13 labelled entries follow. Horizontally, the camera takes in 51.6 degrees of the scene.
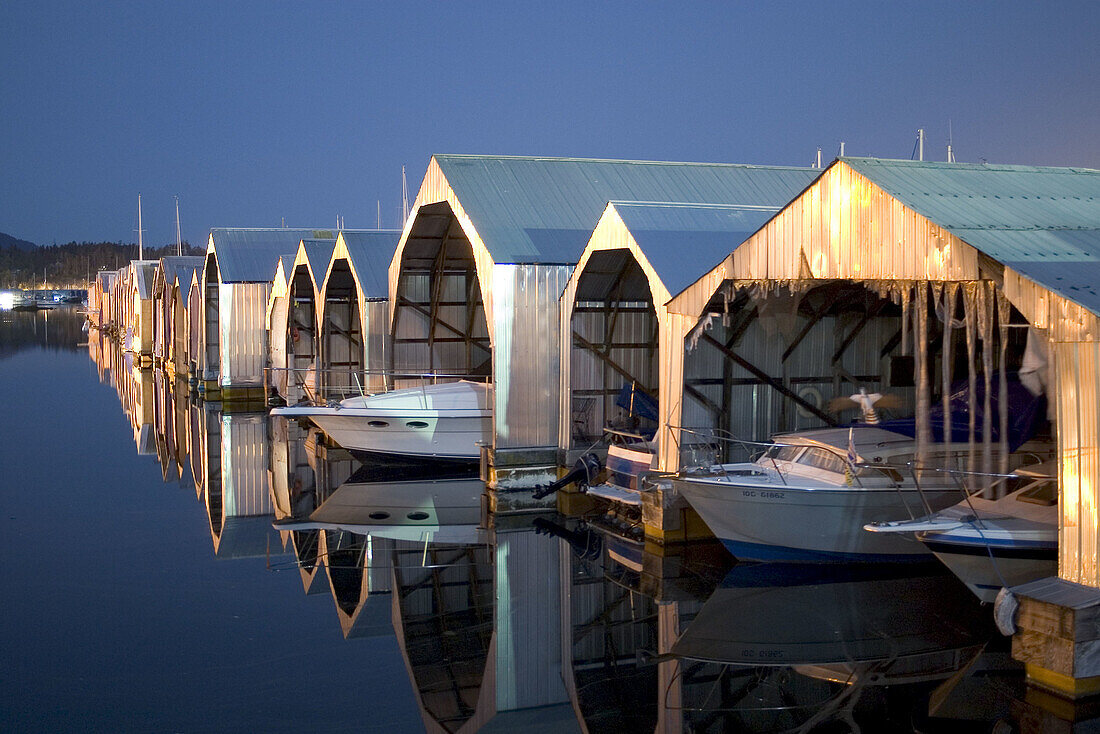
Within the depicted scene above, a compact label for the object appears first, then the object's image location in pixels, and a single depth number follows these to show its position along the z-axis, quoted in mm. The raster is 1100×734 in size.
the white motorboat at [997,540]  11914
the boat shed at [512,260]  20578
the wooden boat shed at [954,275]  10547
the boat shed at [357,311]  28484
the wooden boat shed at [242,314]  37938
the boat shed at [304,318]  32375
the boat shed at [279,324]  36000
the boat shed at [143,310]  63094
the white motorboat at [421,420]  23703
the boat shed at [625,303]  18031
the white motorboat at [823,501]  14578
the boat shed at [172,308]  49469
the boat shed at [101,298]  100750
